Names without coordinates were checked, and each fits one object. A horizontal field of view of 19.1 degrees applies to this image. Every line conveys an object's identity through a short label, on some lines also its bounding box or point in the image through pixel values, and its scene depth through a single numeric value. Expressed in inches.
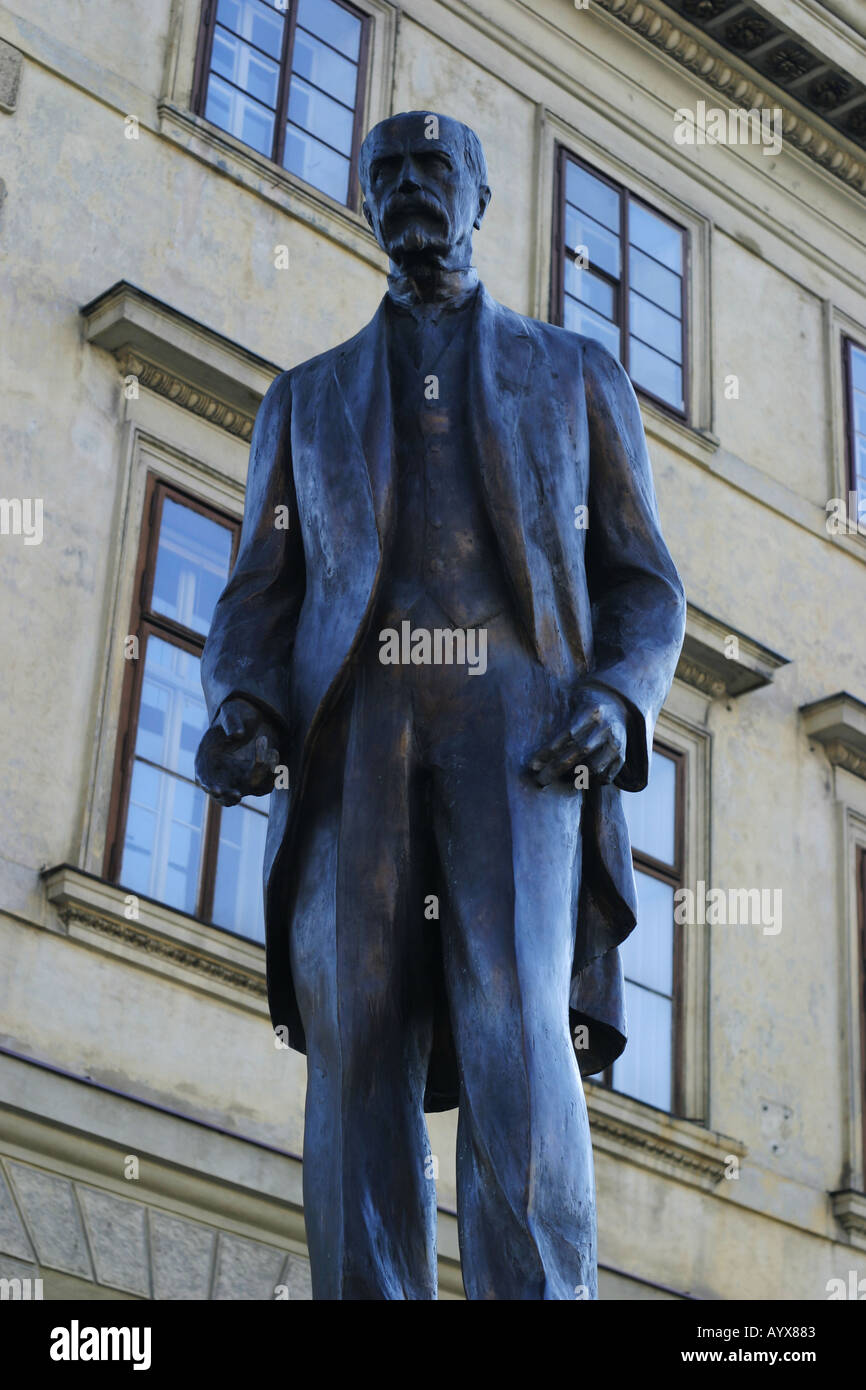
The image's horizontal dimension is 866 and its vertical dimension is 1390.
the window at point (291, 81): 520.4
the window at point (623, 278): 591.2
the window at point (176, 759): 443.5
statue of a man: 137.9
